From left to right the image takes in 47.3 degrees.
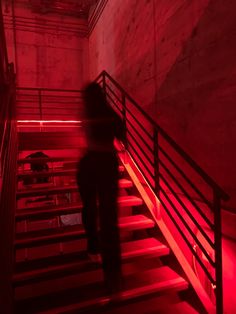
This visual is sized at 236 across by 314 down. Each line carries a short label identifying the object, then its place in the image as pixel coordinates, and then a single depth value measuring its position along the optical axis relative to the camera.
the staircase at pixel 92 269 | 2.20
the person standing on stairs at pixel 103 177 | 2.21
